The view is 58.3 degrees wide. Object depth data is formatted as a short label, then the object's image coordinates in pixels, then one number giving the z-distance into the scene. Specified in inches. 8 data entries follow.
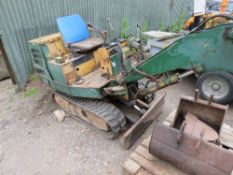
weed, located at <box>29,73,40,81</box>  189.9
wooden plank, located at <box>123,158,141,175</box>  92.9
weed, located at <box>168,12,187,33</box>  348.2
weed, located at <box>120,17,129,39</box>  267.5
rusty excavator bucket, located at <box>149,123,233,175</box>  76.2
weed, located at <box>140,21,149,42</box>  303.7
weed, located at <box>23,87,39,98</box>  176.4
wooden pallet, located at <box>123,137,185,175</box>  88.8
